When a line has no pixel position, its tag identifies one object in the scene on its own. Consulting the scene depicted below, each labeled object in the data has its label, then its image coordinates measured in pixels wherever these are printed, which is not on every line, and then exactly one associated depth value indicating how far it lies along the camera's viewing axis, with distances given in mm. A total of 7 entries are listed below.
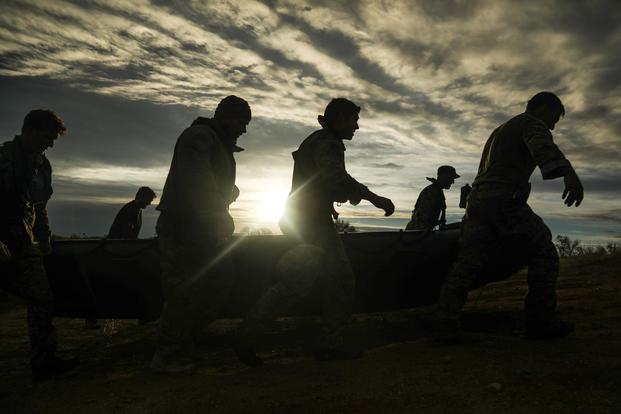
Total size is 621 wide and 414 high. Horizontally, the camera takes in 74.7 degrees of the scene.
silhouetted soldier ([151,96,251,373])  3441
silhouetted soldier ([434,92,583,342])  3850
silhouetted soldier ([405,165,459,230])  7258
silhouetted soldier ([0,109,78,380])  3473
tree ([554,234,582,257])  18062
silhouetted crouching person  7320
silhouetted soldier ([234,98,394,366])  3465
